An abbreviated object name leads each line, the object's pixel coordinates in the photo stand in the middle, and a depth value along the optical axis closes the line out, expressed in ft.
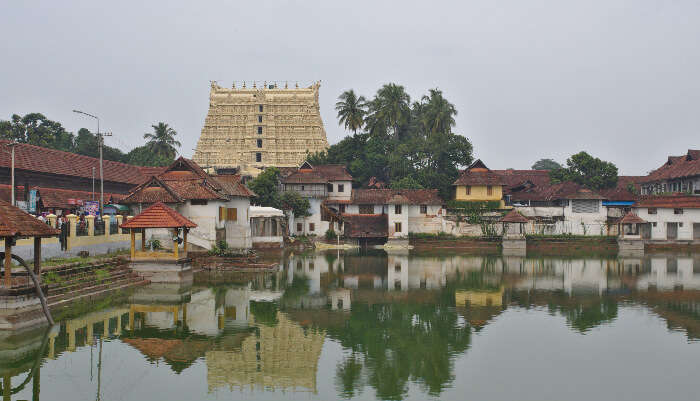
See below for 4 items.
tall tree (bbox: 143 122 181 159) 241.55
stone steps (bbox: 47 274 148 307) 60.65
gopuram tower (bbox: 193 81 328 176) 253.65
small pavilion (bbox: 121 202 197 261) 83.15
